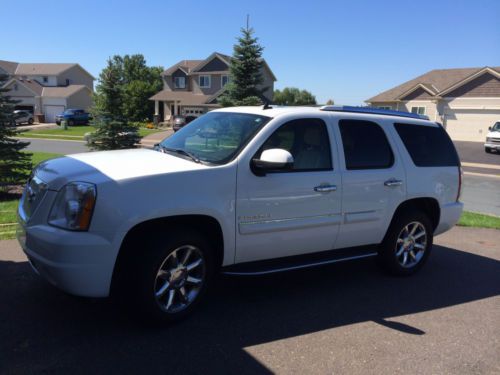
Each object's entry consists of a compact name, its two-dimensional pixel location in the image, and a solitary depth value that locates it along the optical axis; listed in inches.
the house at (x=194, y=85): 1886.1
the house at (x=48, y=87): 2365.9
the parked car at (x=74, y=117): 1883.9
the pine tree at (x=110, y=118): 576.7
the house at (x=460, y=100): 1577.3
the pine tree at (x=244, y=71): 1108.5
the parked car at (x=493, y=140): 1196.3
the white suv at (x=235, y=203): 139.0
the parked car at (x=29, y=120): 1879.7
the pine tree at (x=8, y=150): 418.0
